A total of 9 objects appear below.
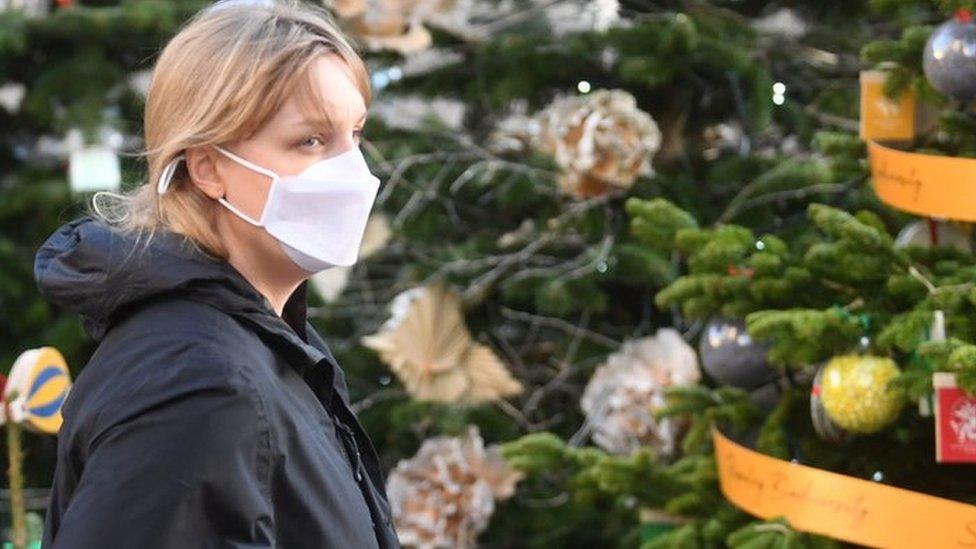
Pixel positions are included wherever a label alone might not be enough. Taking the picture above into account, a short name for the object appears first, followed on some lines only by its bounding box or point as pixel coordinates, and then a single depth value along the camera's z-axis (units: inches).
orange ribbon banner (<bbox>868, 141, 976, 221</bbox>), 238.5
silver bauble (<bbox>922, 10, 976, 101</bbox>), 237.5
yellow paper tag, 265.0
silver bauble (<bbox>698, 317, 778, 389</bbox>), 271.6
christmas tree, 294.2
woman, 125.9
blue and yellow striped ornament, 262.8
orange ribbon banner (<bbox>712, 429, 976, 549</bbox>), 225.5
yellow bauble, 236.1
